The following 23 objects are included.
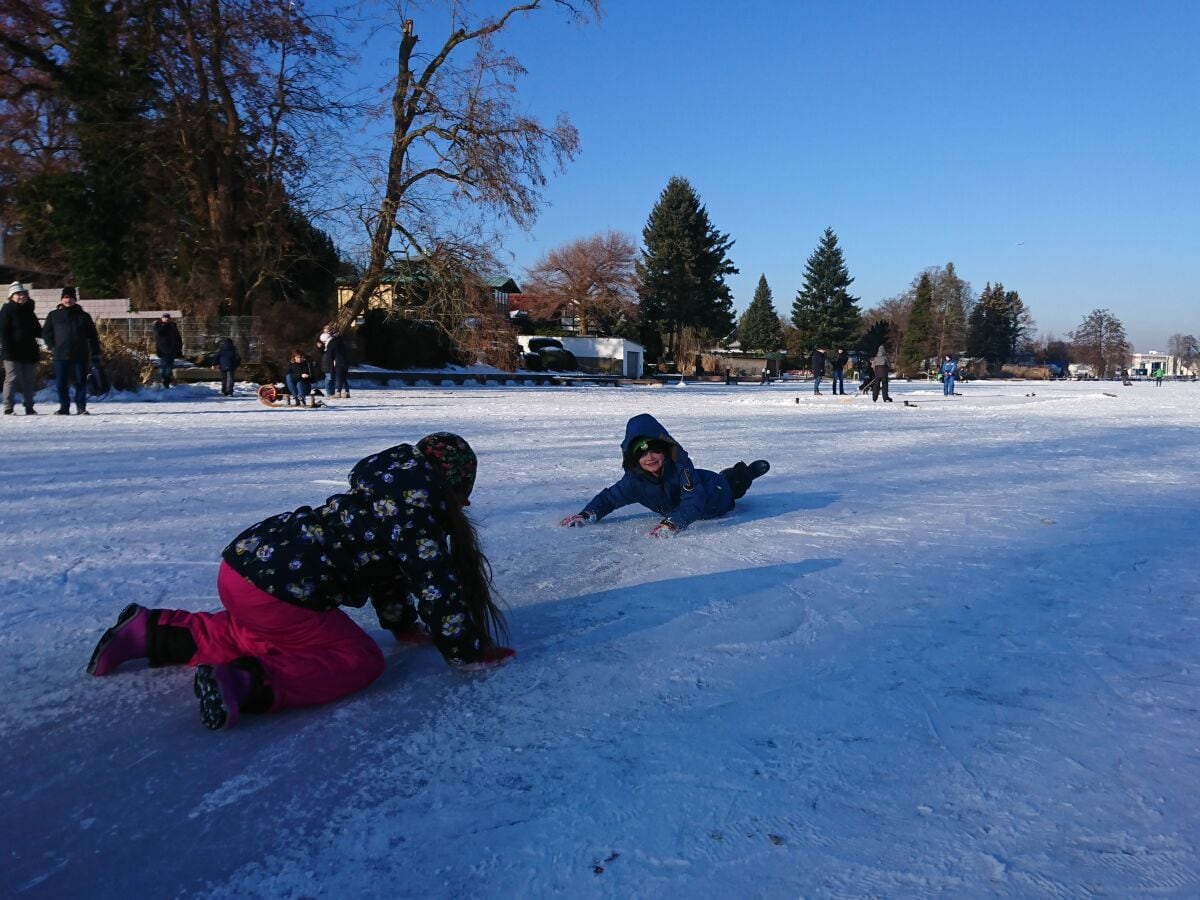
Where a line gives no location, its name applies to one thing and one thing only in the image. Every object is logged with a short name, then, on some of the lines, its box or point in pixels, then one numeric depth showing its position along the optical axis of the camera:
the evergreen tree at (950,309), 86.44
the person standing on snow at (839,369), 27.45
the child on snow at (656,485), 4.79
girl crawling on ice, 2.54
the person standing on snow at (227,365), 17.67
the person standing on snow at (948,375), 28.80
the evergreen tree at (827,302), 74.69
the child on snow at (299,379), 15.45
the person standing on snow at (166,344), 16.95
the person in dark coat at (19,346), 10.44
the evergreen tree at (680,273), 57.59
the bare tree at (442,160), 24.20
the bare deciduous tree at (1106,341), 97.88
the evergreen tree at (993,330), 92.12
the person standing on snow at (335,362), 18.55
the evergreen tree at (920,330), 78.62
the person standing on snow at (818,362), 28.81
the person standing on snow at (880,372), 21.42
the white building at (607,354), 49.03
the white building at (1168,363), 126.94
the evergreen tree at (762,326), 86.12
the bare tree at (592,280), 66.38
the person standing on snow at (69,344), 10.96
